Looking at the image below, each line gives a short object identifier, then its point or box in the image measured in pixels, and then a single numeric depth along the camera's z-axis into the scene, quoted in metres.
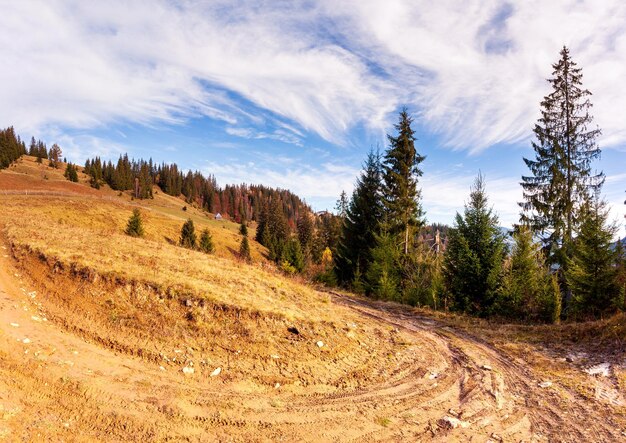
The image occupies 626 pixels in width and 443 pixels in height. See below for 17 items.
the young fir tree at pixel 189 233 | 46.50
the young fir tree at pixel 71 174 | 102.78
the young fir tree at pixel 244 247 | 54.29
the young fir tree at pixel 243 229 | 73.69
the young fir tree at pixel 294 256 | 38.31
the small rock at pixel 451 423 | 5.79
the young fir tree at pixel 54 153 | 147.23
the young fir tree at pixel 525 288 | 14.87
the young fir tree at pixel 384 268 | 20.31
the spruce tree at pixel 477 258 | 15.62
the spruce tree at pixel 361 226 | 25.32
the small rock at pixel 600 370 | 8.04
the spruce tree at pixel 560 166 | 19.34
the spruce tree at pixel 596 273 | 13.61
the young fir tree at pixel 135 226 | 37.88
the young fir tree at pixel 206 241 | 44.30
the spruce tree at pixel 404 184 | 22.75
